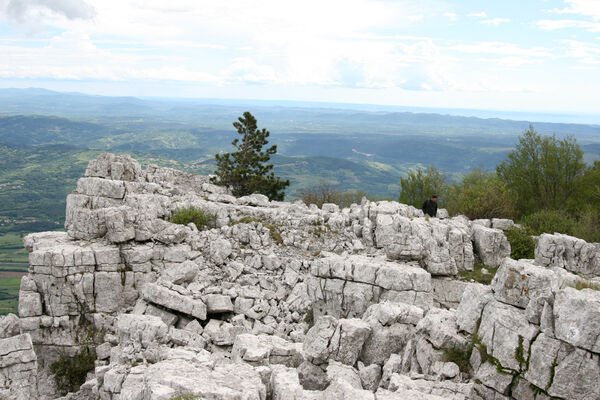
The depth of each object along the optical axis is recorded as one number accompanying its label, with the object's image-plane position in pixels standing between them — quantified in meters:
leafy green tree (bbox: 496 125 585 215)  40.41
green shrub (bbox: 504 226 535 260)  26.69
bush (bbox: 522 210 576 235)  30.78
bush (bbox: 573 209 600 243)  29.22
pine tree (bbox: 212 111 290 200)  45.06
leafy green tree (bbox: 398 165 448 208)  47.88
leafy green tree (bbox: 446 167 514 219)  33.81
